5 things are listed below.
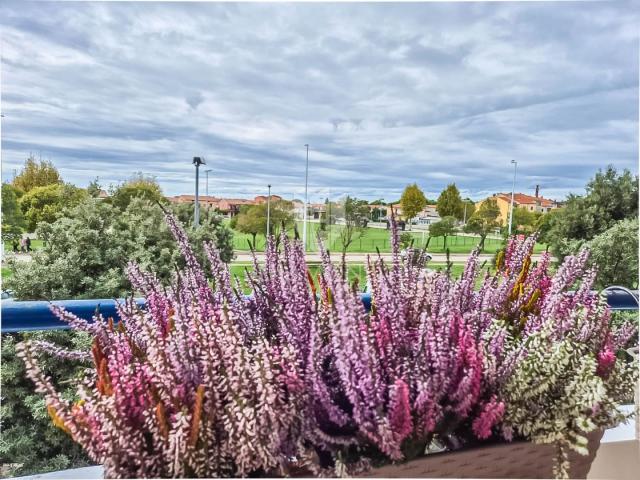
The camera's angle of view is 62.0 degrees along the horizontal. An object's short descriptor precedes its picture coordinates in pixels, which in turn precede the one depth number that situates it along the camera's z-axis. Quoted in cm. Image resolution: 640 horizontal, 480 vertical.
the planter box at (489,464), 63
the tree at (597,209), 831
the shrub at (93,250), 498
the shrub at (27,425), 374
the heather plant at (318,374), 59
